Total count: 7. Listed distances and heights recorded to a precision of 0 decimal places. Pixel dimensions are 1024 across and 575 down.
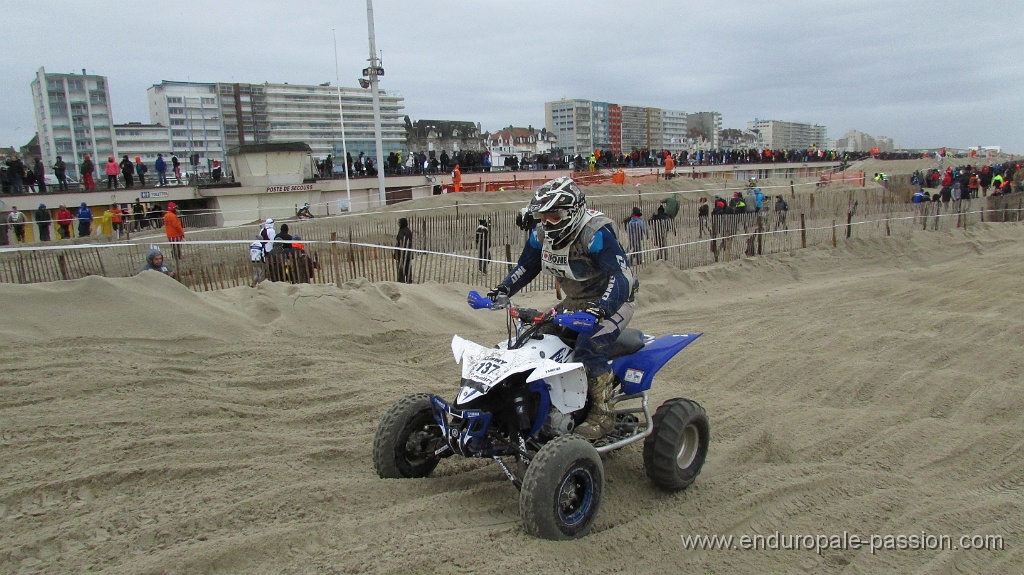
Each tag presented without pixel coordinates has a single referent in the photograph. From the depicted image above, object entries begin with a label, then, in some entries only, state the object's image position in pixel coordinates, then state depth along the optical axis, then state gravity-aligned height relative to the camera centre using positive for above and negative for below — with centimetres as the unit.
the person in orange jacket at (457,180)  2643 +35
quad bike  368 -153
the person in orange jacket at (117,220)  1894 -48
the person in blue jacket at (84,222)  1850 -48
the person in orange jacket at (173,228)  1406 -58
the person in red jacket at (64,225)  1881 -53
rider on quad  424 -62
